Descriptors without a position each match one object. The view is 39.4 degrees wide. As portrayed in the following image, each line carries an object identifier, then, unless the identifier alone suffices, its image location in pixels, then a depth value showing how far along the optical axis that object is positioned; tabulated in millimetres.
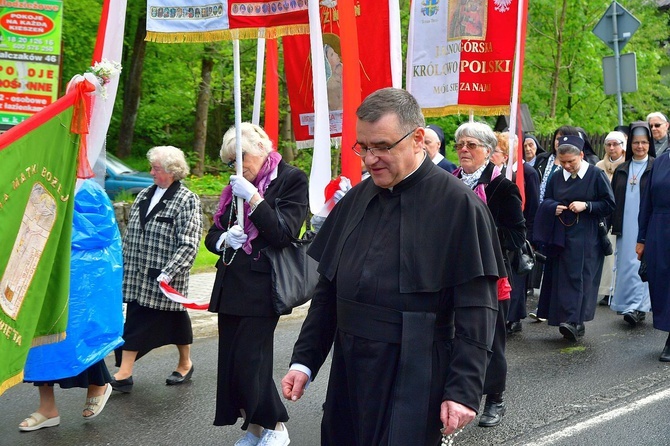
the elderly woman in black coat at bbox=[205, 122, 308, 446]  5371
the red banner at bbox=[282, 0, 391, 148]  6438
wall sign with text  9156
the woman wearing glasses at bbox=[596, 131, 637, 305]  11406
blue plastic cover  5660
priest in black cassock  3426
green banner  4289
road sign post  14164
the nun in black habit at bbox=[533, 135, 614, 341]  8914
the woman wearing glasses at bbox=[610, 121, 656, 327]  9914
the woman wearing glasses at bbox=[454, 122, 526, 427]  6188
